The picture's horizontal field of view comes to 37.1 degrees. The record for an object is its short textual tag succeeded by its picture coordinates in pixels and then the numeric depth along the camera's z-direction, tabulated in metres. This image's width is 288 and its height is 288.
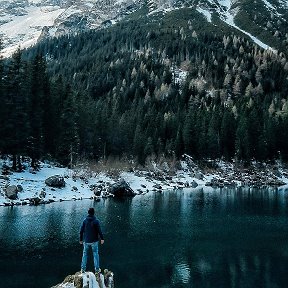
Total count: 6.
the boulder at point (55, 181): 67.00
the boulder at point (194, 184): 99.37
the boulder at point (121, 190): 75.31
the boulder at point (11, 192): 59.16
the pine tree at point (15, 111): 68.75
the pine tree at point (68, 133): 84.44
